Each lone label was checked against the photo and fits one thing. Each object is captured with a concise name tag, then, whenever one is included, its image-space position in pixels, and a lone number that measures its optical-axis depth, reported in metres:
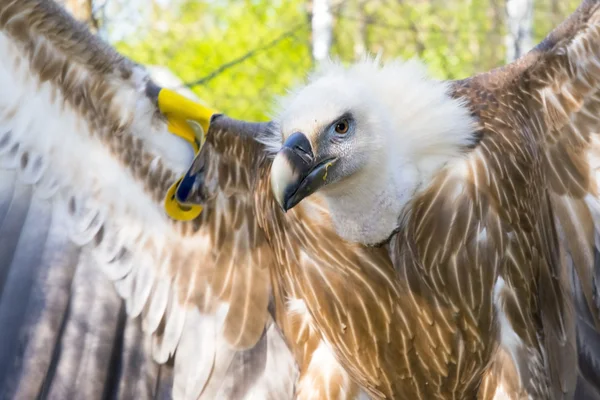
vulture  5.91
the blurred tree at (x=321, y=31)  16.00
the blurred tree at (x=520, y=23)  13.23
